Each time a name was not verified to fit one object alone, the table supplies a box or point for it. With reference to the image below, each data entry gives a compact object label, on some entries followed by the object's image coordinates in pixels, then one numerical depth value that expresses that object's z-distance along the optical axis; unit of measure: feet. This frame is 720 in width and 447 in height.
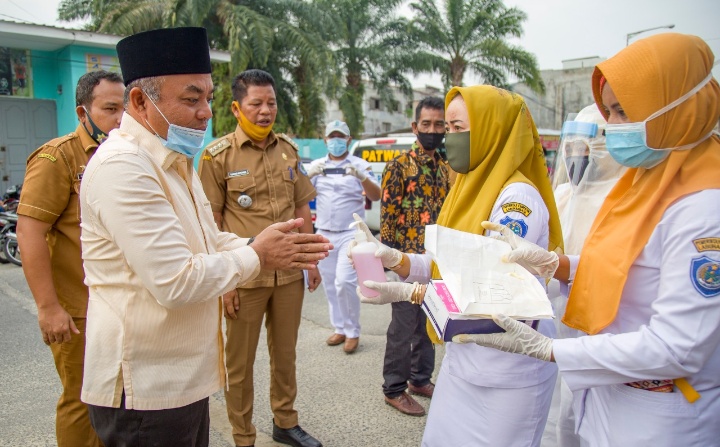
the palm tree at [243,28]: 44.62
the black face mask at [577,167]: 9.27
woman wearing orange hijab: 4.56
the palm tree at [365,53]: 62.95
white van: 31.48
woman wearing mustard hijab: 6.28
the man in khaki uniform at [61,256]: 7.77
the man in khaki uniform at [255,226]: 9.80
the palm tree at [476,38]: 62.64
